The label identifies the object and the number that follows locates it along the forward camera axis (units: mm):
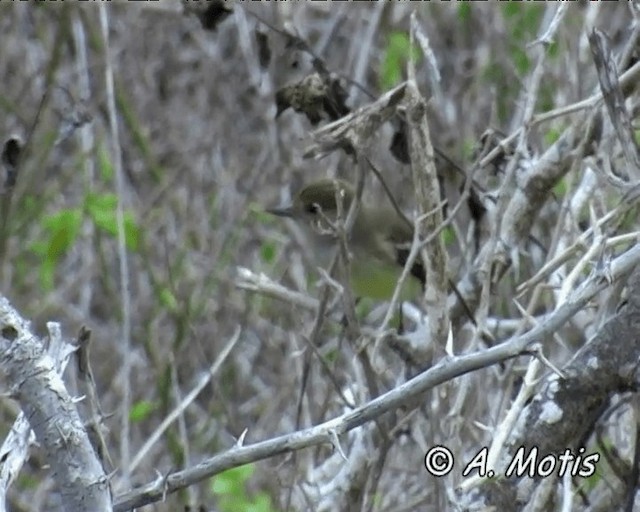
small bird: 8023
